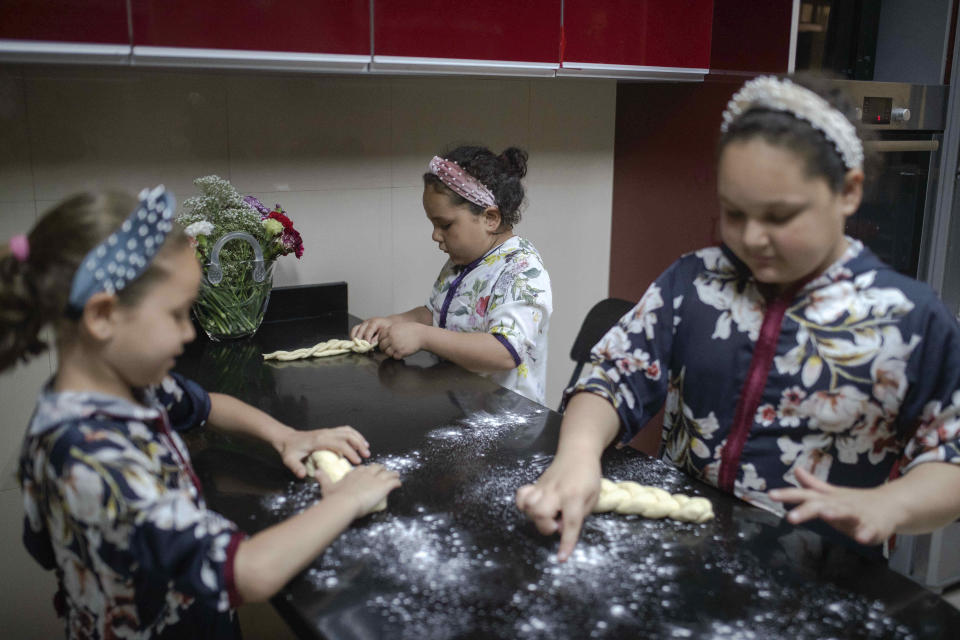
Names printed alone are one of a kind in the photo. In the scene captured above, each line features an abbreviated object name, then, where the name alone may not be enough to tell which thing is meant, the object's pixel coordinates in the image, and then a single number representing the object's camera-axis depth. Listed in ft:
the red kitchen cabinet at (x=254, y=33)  4.83
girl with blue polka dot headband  2.43
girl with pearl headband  2.89
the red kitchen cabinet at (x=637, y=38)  6.51
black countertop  2.51
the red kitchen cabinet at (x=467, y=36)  5.61
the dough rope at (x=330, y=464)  3.42
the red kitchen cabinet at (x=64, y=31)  4.44
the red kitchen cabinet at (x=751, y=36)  6.64
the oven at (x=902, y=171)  6.63
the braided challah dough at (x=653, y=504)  3.11
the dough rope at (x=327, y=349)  5.37
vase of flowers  5.60
